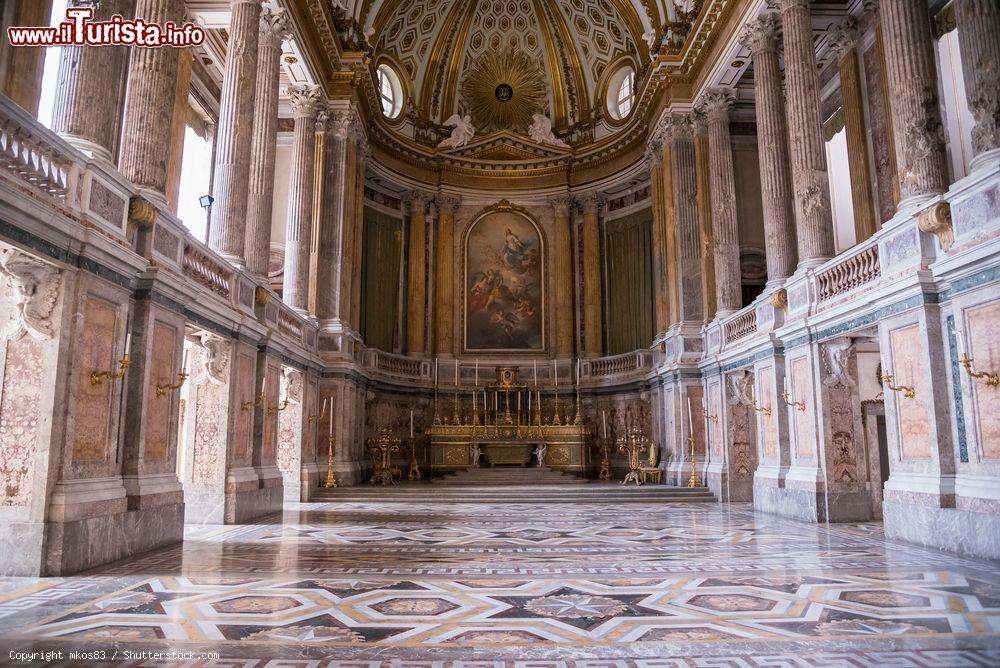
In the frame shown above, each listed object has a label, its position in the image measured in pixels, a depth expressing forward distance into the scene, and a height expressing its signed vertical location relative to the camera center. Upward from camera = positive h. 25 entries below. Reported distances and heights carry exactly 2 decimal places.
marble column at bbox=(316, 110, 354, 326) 18.06 +5.67
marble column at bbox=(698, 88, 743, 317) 16.47 +5.63
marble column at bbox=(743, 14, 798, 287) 13.73 +5.89
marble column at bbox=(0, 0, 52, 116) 9.03 +5.01
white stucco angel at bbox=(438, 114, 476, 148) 24.69 +11.01
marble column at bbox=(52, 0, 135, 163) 7.79 +3.92
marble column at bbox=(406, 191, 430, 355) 23.42 +5.63
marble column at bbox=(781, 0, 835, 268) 12.36 +5.47
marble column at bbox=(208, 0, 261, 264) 12.15 +5.42
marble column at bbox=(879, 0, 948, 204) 9.38 +4.74
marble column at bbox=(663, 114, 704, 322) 18.06 +5.98
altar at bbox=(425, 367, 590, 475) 20.50 -0.09
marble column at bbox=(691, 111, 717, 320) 17.56 +5.93
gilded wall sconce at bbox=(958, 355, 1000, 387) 7.73 +0.69
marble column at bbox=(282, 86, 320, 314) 16.62 +5.86
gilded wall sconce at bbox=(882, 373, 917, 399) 9.12 +0.65
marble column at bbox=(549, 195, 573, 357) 23.72 +5.72
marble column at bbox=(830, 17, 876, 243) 14.64 +6.57
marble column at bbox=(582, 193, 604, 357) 23.64 +5.59
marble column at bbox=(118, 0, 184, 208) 9.11 +4.38
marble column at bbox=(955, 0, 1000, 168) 8.32 +4.74
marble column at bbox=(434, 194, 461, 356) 23.56 +5.61
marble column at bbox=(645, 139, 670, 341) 20.02 +5.95
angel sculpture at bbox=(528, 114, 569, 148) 24.92 +11.06
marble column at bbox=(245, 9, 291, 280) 13.53 +6.07
